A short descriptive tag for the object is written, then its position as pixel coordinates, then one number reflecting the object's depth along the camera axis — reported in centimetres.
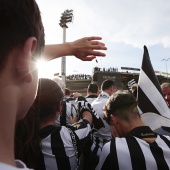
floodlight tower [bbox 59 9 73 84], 3362
